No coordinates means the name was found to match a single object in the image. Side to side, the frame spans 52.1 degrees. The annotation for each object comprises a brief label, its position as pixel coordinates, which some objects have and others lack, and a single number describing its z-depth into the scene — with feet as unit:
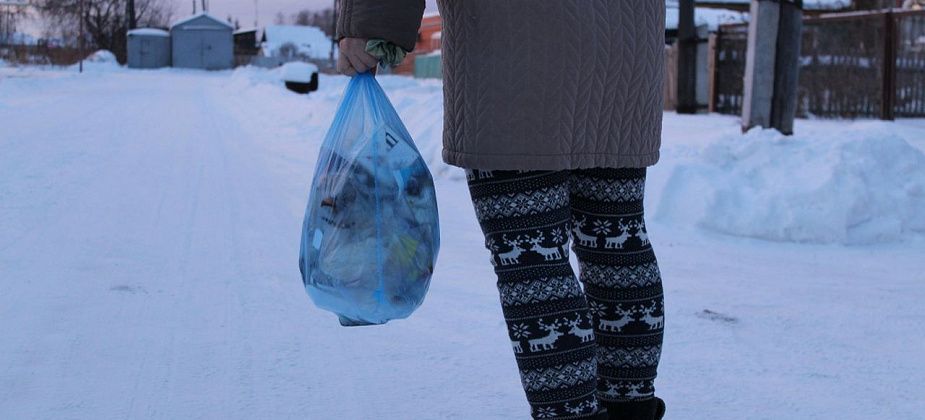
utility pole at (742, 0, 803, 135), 23.54
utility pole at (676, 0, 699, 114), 49.85
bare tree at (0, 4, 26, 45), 108.06
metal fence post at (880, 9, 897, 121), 35.55
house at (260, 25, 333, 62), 263.80
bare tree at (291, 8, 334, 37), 353.72
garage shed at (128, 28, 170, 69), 209.56
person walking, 5.45
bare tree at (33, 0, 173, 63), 169.26
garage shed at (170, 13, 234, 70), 213.66
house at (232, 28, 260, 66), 259.39
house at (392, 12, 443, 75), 177.37
